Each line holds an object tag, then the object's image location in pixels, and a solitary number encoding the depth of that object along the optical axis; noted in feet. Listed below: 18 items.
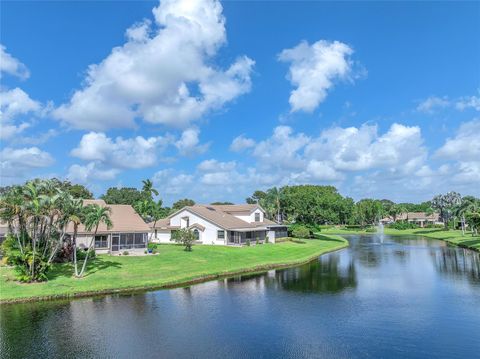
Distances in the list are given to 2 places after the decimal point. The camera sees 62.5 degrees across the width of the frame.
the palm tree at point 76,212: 131.41
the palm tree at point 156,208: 257.55
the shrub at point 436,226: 486.26
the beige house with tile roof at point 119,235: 175.94
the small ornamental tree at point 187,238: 199.93
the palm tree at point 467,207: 341.93
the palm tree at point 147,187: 278.67
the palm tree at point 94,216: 137.69
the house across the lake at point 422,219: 612.45
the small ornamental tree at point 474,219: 284.86
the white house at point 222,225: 235.81
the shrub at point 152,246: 193.14
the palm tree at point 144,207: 259.19
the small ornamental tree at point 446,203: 466.37
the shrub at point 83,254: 164.04
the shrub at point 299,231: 303.89
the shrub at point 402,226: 496.64
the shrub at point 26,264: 129.08
